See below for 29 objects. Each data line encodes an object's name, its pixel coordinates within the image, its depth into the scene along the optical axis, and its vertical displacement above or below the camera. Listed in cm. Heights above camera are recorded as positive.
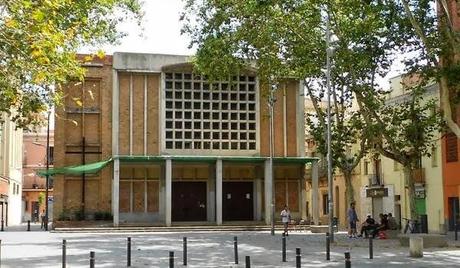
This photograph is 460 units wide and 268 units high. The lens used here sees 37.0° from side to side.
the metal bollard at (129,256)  1767 -130
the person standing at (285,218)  3357 -67
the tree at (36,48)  1072 +278
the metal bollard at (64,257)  1678 -126
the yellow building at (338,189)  5069 +120
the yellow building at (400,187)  3712 +105
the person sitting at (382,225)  3092 -97
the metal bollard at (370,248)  1962 -127
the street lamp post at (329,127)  2625 +299
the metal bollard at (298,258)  1386 -109
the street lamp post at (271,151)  3475 +284
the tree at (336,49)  2581 +648
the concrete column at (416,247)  2047 -128
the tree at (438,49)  2186 +531
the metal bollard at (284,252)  1910 -132
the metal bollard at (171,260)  1338 -106
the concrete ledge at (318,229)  3748 -135
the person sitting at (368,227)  3105 -103
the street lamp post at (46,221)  4338 -95
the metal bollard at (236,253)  1831 -129
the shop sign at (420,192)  3872 +66
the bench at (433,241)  2416 -130
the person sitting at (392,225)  3244 -99
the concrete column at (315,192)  4300 +78
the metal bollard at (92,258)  1395 -107
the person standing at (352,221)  3142 -77
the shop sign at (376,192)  4575 +81
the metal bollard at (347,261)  1253 -103
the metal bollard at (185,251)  1805 -120
